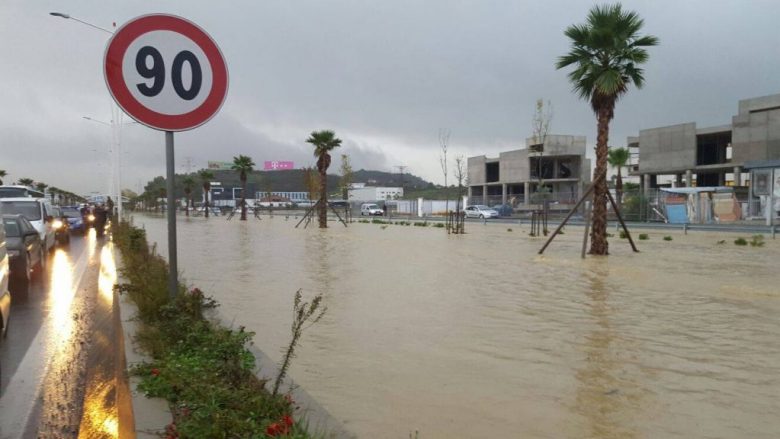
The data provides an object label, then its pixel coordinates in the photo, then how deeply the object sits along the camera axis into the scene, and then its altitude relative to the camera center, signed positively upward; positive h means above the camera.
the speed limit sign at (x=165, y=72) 4.02 +0.91
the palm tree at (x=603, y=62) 16.16 +3.94
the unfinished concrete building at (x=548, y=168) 74.94 +4.28
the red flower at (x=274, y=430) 2.92 -1.15
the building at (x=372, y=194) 116.25 +1.34
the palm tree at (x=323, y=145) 40.31 +3.82
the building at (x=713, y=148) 50.06 +5.08
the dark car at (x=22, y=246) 10.79 -0.89
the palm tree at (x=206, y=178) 77.53 +2.93
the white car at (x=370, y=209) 66.25 -1.02
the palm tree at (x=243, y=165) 61.28 +3.69
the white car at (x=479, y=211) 51.50 -0.98
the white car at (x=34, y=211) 16.20 -0.32
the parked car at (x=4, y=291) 5.73 -0.93
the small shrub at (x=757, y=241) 20.72 -1.44
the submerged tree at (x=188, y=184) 86.31 +2.37
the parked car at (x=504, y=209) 56.79 -0.82
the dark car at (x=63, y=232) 22.43 -1.26
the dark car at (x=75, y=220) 29.65 -1.04
